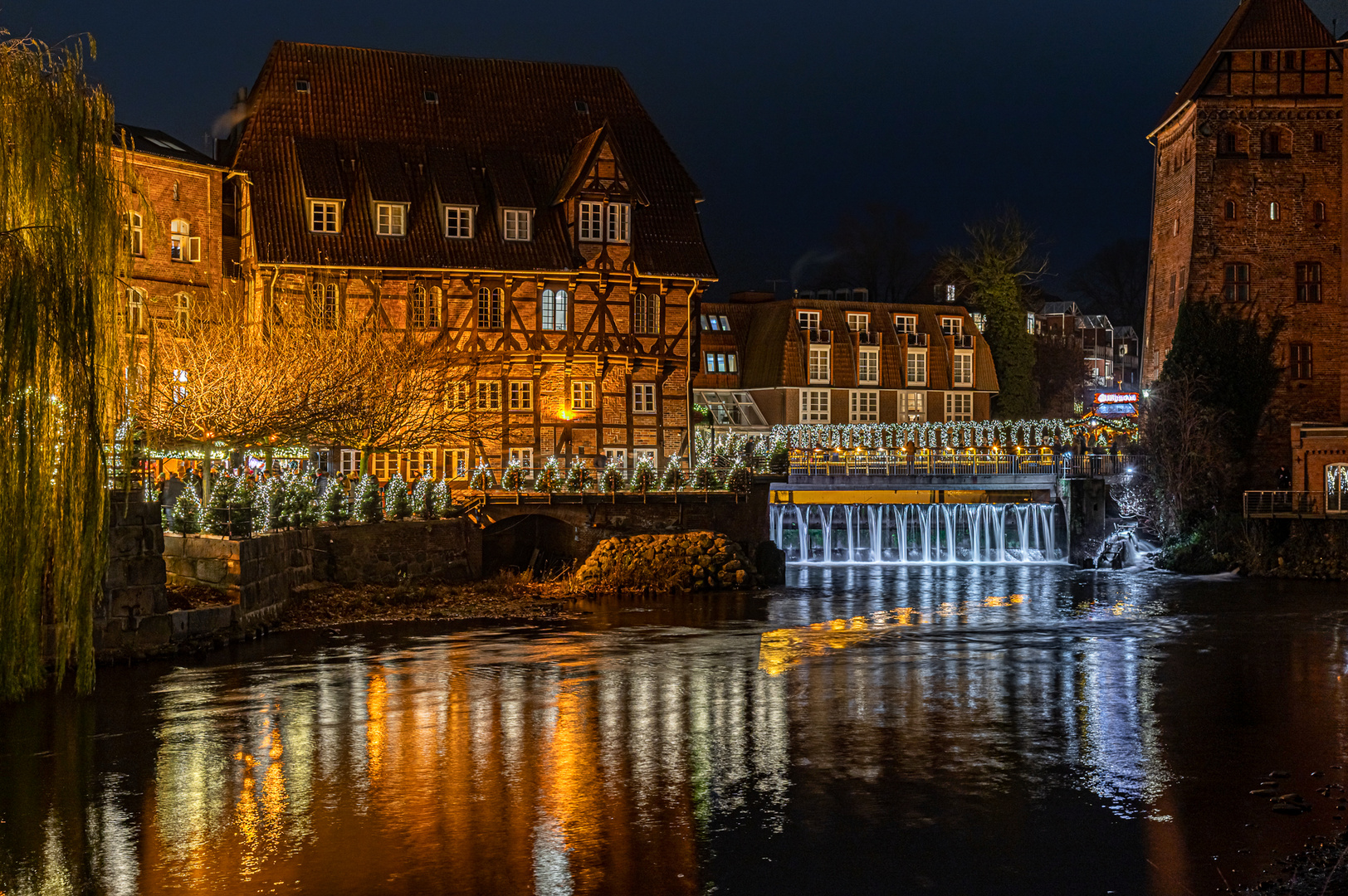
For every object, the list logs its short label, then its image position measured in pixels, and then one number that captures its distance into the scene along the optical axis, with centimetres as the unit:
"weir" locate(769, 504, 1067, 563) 4925
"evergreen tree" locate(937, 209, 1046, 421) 7406
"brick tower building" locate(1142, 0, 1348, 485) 5381
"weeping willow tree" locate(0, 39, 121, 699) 1833
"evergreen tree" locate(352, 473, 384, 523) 3631
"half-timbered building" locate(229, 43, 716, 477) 4766
